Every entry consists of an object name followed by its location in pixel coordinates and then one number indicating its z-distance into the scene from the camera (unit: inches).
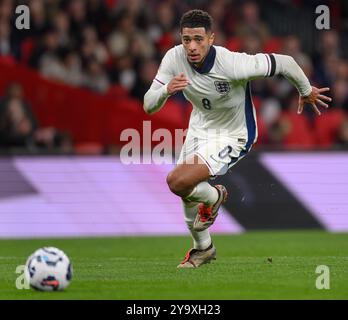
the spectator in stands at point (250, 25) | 796.0
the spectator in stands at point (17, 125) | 673.0
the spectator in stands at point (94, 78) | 733.9
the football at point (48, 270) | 360.8
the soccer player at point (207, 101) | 429.7
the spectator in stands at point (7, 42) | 722.2
